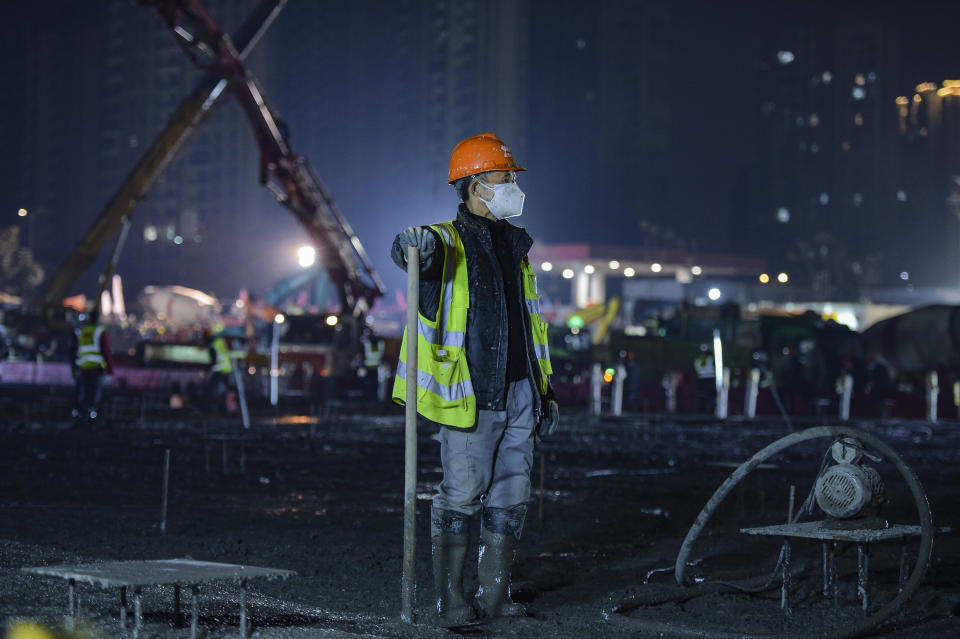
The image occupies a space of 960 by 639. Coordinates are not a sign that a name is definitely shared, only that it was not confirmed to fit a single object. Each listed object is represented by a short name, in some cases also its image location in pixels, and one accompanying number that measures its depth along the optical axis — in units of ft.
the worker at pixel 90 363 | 64.54
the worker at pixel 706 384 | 89.66
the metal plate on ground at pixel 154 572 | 13.97
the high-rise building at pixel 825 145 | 432.66
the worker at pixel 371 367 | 91.86
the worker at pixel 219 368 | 79.05
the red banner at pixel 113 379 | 101.04
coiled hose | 16.87
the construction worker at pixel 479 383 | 17.81
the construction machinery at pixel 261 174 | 94.53
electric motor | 19.06
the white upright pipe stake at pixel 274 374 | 91.35
